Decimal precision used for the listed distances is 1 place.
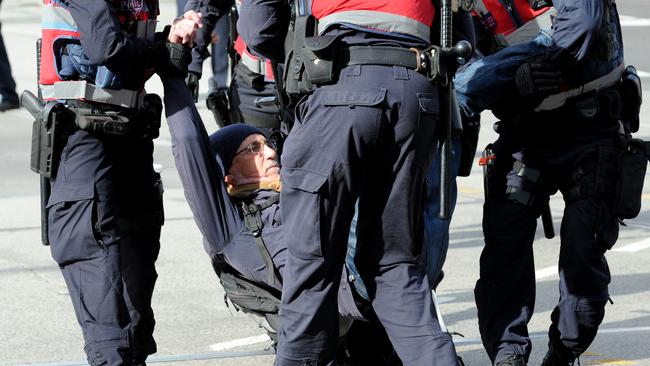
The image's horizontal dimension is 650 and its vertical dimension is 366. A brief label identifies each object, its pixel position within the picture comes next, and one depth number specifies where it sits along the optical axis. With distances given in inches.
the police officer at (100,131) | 357.4
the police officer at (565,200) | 391.9
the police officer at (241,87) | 534.3
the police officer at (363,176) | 327.0
